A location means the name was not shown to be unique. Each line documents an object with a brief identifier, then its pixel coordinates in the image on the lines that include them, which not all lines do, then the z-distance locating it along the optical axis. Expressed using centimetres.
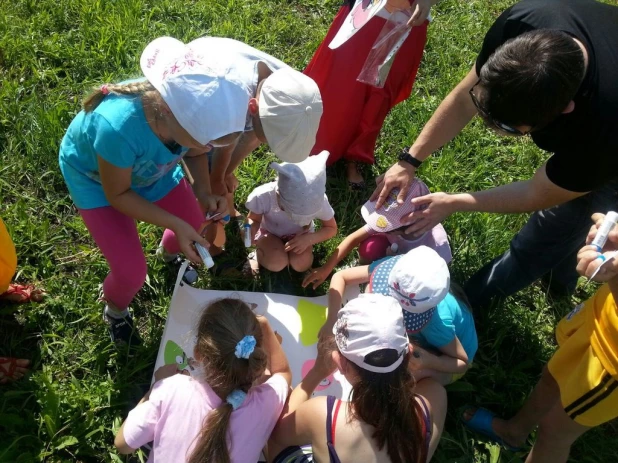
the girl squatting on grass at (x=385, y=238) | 249
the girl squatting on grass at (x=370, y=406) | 174
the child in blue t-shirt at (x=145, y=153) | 173
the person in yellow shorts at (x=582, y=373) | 167
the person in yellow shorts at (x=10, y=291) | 213
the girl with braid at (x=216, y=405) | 173
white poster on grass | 238
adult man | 165
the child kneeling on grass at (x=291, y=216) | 232
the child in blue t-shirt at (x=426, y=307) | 204
